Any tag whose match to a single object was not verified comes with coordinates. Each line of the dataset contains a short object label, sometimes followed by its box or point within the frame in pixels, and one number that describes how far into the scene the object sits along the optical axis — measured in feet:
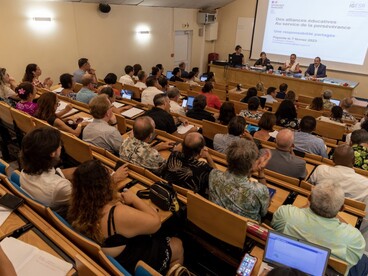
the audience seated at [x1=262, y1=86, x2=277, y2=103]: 20.39
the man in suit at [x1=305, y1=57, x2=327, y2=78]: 27.25
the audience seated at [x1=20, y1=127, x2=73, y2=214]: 6.70
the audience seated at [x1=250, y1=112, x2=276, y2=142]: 11.46
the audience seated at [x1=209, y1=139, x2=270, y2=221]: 6.75
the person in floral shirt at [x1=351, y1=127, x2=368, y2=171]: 10.44
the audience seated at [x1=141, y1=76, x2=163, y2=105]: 17.29
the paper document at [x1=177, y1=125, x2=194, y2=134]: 12.90
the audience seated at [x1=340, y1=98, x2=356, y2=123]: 17.64
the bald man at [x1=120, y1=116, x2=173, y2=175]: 8.86
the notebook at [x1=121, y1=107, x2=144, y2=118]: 14.30
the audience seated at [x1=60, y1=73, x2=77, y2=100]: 15.88
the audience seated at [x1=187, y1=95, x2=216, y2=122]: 14.57
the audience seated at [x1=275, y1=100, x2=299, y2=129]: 14.25
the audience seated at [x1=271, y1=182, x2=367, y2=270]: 5.69
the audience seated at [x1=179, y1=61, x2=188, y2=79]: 27.05
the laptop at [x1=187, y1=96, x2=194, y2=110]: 18.22
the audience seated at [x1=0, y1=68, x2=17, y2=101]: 14.98
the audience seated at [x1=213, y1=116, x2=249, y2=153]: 10.58
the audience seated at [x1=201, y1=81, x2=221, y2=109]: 17.99
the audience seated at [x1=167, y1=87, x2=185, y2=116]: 15.65
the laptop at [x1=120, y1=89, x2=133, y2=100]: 19.54
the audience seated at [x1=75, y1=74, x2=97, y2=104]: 15.46
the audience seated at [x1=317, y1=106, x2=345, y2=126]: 15.51
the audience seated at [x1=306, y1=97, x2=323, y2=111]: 17.56
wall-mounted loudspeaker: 24.30
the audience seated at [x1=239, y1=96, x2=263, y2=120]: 15.10
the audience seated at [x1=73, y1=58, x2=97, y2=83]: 20.39
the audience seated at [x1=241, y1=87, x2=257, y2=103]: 18.89
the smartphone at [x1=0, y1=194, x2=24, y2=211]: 6.44
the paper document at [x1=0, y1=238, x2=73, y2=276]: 5.07
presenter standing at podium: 31.48
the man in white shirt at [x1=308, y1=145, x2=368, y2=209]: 8.47
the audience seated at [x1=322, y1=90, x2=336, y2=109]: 19.79
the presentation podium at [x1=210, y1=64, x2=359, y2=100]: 25.01
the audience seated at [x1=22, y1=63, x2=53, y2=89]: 17.44
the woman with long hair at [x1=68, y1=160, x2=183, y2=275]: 5.50
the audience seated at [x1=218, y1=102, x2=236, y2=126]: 12.92
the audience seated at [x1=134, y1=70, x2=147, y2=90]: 21.09
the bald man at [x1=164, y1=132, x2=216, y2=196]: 7.74
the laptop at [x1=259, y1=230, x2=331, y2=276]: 5.07
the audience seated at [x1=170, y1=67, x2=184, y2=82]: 25.58
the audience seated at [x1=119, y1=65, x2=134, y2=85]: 22.75
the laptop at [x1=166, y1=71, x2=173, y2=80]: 28.65
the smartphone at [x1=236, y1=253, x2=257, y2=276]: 5.34
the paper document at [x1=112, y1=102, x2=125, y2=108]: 15.61
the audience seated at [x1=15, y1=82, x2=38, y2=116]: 12.46
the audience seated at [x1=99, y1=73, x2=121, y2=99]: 18.70
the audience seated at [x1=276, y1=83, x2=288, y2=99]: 22.27
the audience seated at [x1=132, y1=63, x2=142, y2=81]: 24.23
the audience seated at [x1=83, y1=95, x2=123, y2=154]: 10.40
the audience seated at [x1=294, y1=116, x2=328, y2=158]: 11.68
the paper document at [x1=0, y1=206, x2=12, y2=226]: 6.24
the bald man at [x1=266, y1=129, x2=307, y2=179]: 9.29
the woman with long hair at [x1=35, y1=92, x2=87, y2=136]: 11.41
